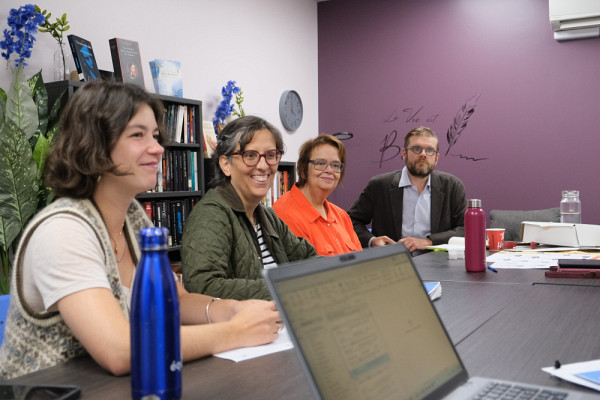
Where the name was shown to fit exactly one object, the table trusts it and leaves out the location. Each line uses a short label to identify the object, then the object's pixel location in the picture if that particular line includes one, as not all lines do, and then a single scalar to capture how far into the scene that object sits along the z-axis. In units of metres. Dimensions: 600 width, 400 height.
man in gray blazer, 3.63
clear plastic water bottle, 3.67
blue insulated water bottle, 0.75
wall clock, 4.86
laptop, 0.65
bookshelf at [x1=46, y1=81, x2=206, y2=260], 3.28
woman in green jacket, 1.64
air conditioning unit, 4.19
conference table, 0.92
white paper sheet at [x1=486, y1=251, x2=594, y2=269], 2.25
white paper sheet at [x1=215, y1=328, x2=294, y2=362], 1.07
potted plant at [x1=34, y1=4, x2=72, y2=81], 2.79
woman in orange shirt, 2.72
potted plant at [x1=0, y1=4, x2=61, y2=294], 2.43
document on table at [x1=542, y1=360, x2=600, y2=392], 0.89
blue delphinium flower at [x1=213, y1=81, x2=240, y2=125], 4.02
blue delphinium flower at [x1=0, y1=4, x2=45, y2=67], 2.62
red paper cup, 2.91
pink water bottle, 2.07
